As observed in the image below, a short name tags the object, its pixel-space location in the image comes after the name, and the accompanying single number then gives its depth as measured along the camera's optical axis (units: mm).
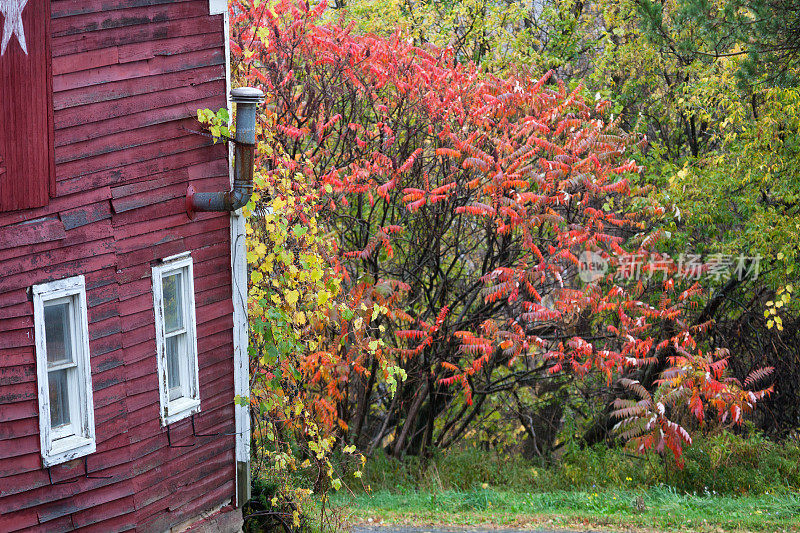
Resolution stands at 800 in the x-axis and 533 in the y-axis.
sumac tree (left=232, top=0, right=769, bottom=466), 27437
